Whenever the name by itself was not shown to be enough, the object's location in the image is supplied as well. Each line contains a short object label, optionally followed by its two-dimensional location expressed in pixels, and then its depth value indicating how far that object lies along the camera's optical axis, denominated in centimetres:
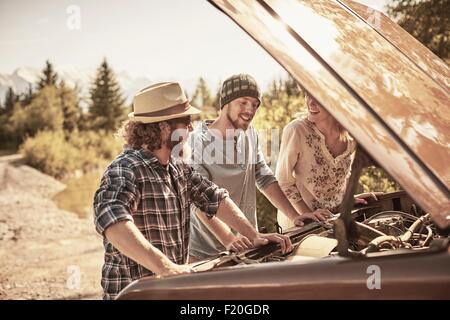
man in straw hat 237
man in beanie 372
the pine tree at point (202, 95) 1758
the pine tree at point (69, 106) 1923
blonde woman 368
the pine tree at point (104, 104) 1986
